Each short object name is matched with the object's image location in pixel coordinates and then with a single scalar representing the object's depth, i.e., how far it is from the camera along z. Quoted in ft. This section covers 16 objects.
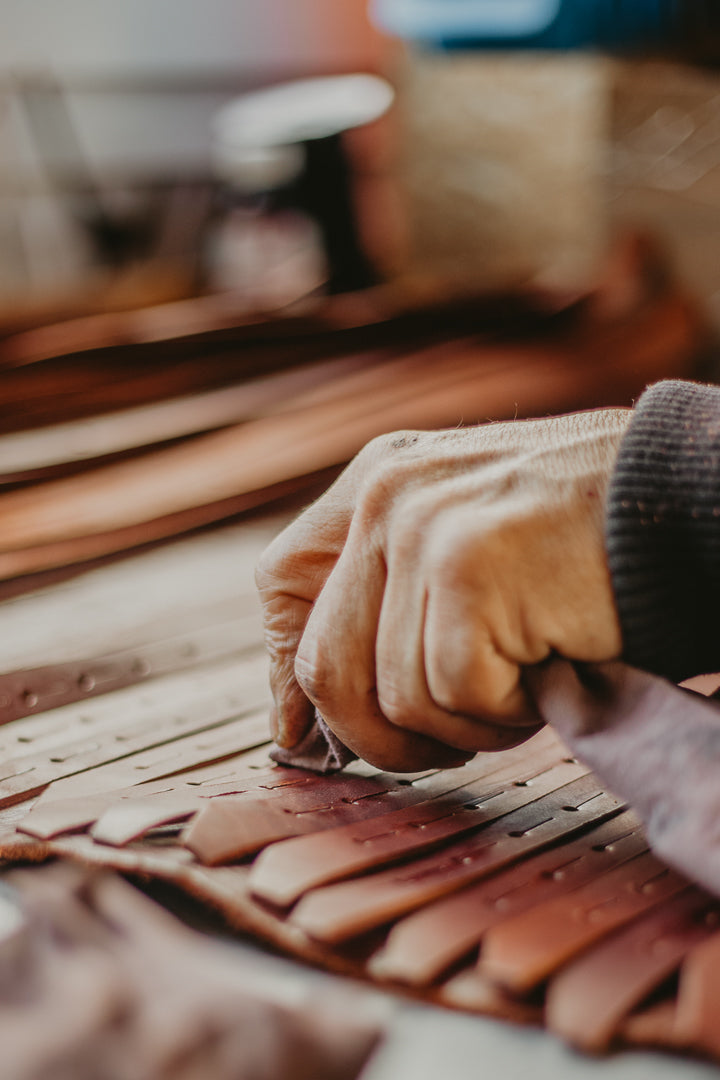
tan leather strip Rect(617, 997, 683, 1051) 2.09
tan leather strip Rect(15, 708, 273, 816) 2.58
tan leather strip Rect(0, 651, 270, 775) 2.75
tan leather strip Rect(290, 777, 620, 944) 2.21
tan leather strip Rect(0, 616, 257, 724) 2.89
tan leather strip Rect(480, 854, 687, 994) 2.14
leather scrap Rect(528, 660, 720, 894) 2.18
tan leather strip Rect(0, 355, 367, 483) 4.14
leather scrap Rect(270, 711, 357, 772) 2.51
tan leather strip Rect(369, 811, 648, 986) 2.17
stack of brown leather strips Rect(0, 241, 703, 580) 4.00
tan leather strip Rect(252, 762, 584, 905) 2.26
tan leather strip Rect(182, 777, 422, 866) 2.32
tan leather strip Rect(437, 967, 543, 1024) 2.14
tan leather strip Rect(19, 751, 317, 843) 2.38
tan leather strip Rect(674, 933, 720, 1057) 2.08
